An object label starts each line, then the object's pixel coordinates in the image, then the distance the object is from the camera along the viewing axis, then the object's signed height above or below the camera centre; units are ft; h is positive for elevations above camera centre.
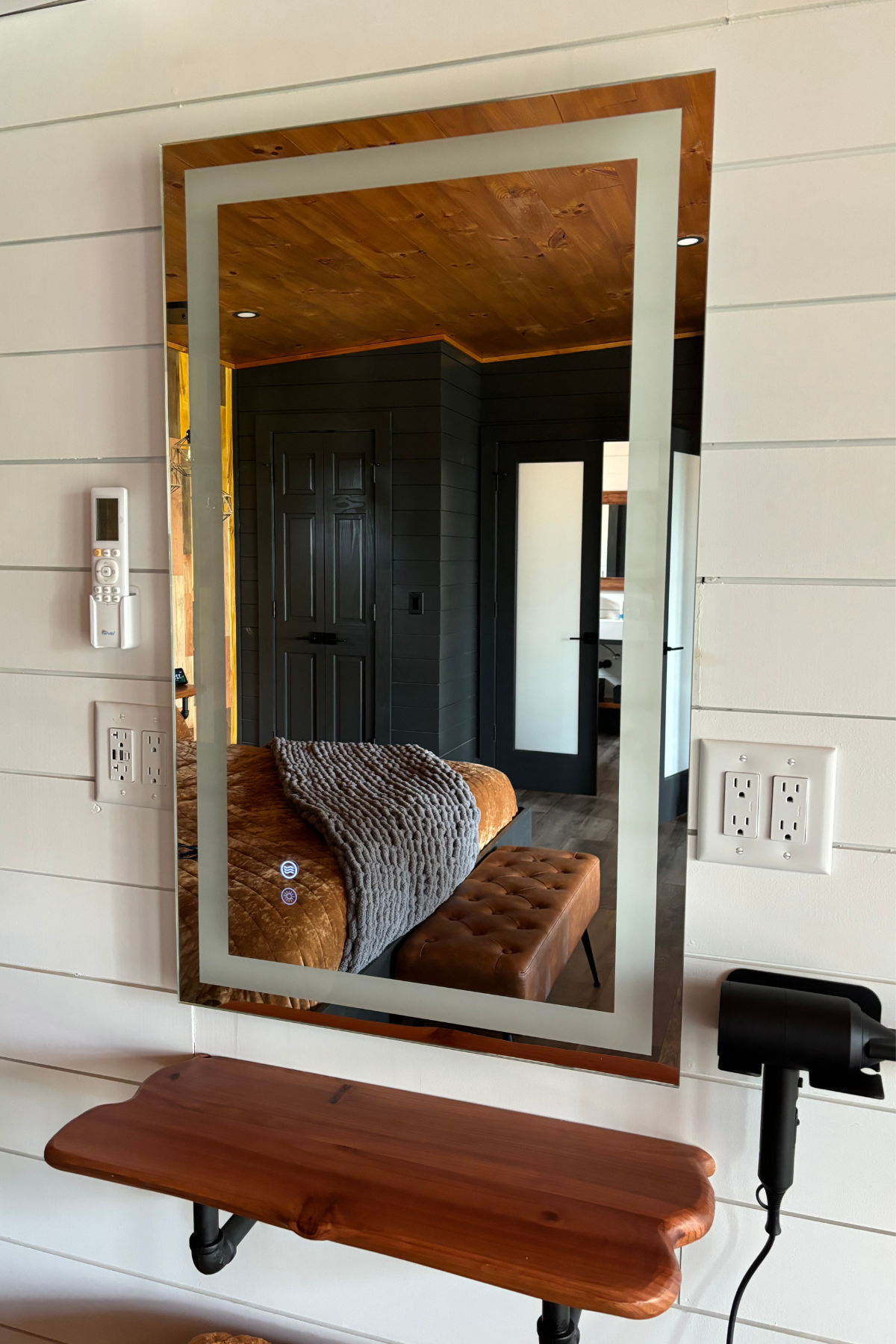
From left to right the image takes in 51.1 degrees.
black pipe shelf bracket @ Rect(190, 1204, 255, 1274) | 3.93 -2.71
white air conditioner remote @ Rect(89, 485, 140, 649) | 4.34 +0.11
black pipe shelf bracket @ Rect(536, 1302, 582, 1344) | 3.37 -2.61
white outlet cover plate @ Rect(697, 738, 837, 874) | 3.39 -0.73
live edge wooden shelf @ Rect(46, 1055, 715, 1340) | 3.03 -2.10
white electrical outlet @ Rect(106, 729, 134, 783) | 4.47 -0.75
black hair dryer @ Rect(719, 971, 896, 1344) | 3.10 -1.47
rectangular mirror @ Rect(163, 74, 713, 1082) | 3.50 +0.17
